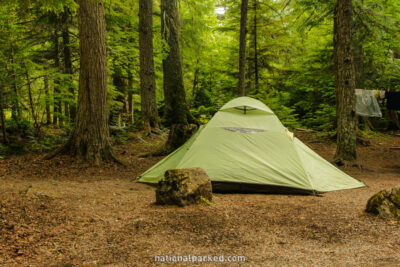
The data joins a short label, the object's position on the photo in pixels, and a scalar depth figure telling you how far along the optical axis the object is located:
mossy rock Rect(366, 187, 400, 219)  3.42
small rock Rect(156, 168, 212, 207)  3.82
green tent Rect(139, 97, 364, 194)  4.87
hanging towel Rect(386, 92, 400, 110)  9.45
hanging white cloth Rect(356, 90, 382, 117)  10.29
